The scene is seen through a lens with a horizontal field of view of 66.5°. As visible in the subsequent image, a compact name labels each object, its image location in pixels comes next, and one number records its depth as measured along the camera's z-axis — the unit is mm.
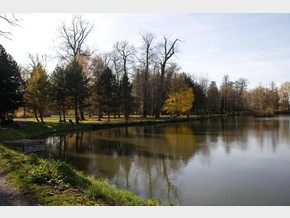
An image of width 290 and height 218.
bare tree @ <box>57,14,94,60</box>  30297
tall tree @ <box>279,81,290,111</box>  68744
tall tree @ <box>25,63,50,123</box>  22915
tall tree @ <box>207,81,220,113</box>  54986
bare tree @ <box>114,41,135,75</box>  38184
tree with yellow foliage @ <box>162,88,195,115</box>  38753
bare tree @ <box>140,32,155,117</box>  37829
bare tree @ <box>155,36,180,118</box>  37439
